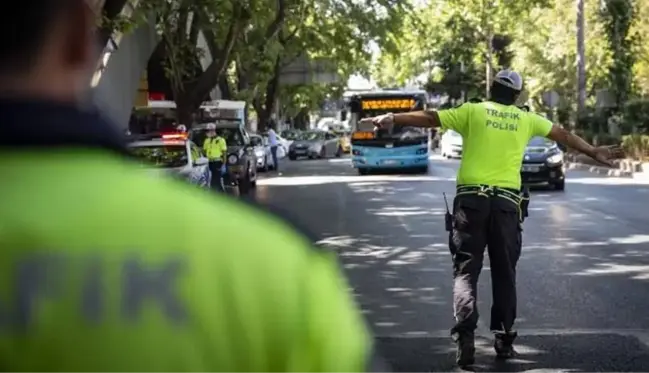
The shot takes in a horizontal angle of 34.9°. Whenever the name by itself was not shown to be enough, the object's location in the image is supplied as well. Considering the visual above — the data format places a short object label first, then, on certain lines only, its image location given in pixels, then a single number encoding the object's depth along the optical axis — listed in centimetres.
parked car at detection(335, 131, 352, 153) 5881
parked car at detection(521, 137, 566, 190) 2353
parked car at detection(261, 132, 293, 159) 4188
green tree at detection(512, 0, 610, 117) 4538
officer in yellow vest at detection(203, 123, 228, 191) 2280
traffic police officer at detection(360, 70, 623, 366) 653
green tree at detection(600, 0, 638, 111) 4169
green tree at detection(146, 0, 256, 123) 2559
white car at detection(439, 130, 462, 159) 4597
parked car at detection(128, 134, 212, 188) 1748
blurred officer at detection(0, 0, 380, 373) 126
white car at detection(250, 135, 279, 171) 3528
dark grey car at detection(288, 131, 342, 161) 5178
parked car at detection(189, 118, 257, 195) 2444
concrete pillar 2775
